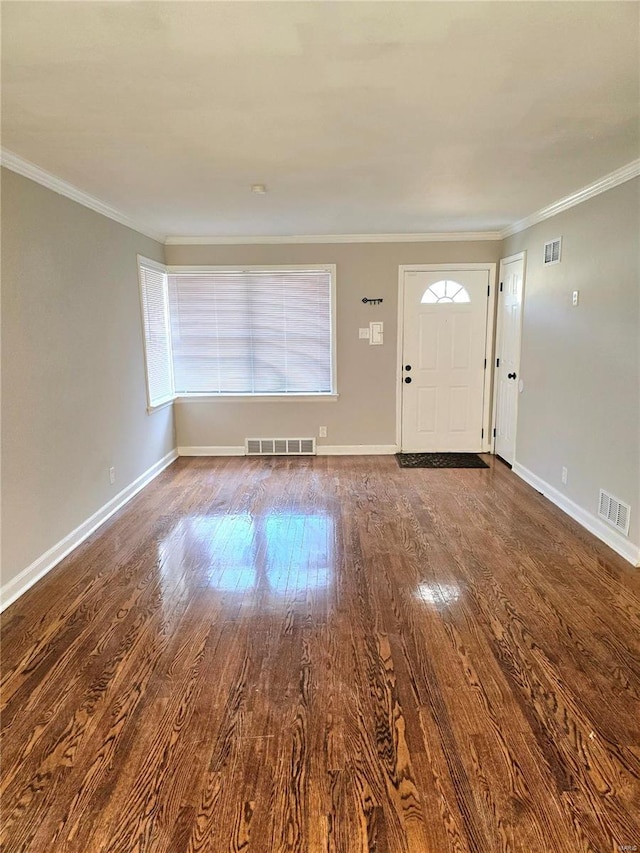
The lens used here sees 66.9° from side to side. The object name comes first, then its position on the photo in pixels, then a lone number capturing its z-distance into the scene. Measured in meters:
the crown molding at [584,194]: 3.06
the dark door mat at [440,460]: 5.33
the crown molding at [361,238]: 5.33
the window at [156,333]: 4.92
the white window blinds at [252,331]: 5.53
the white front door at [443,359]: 5.50
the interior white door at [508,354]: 4.98
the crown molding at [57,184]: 2.71
